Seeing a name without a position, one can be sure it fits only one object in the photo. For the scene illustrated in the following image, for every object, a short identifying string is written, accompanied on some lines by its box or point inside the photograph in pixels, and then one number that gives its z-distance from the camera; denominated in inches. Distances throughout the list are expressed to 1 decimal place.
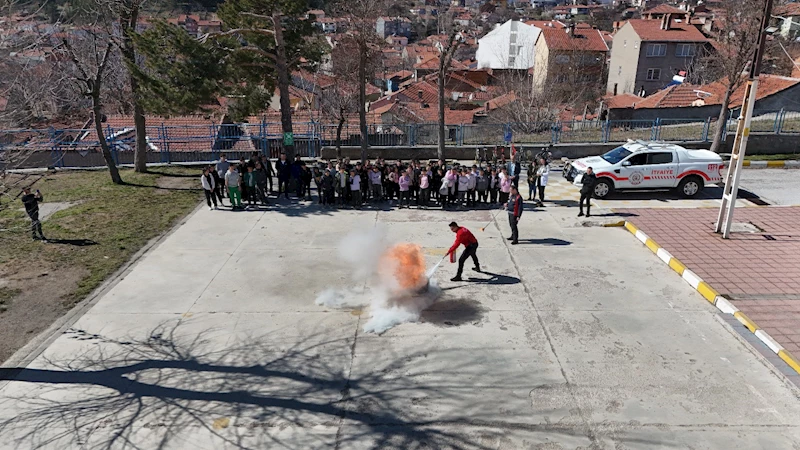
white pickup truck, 634.8
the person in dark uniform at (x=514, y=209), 488.1
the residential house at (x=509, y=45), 2733.0
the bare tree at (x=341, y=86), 1266.0
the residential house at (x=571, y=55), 2068.2
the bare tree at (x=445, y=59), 750.2
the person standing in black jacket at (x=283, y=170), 653.3
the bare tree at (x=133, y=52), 688.4
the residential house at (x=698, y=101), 1273.4
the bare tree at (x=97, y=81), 661.3
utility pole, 451.8
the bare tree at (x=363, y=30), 760.3
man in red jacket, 415.8
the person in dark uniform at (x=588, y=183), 557.9
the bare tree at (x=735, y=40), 752.3
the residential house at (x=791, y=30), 1867.4
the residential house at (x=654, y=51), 2143.2
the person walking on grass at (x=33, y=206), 487.5
